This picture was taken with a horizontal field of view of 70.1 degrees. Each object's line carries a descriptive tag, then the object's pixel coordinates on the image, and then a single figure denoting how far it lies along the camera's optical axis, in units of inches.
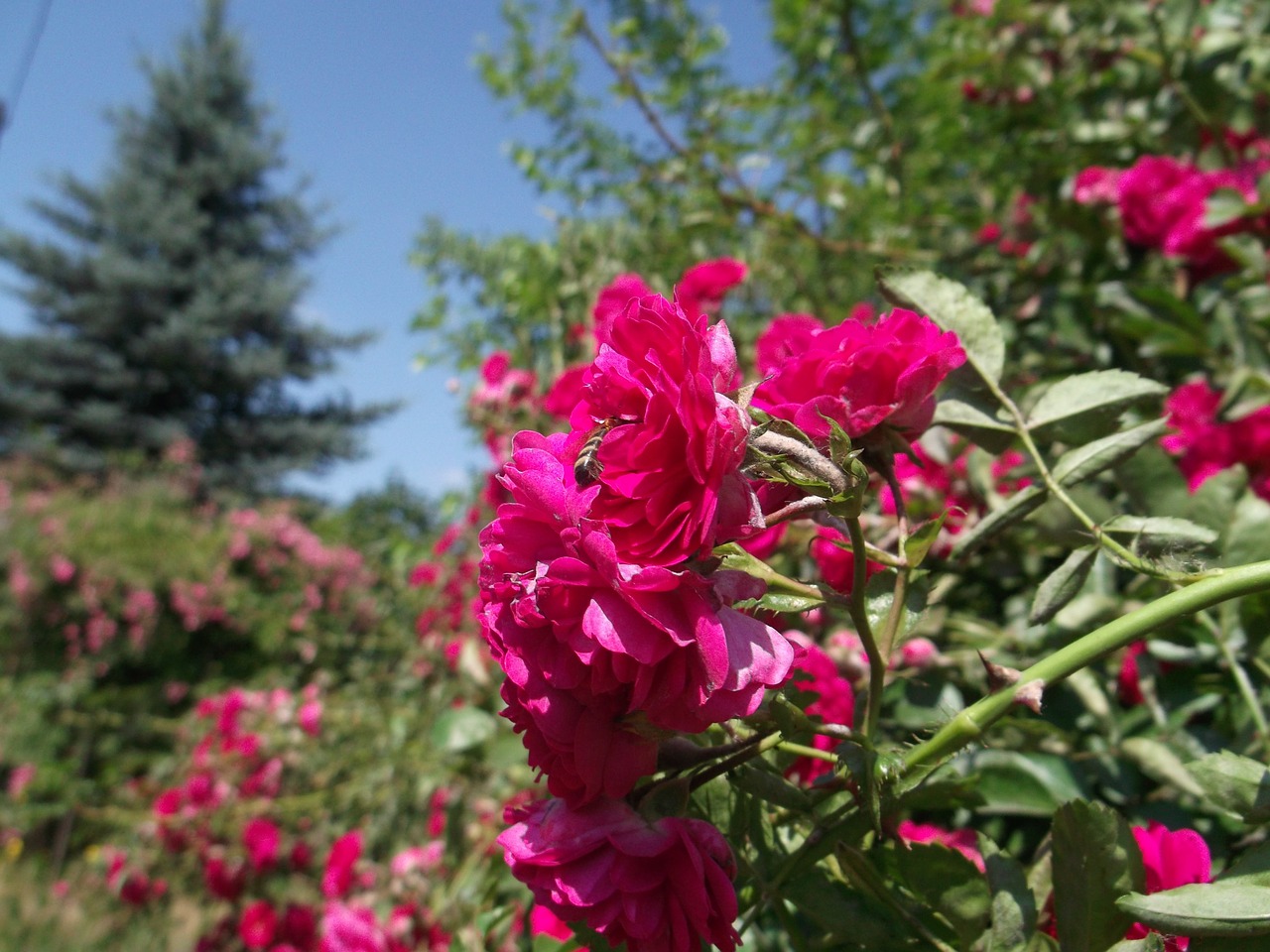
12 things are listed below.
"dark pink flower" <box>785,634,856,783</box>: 9.6
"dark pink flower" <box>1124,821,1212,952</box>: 6.7
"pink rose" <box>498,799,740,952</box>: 5.8
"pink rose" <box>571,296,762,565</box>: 5.3
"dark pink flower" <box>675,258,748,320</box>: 17.8
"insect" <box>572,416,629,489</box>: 5.7
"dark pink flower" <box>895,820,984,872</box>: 10.4
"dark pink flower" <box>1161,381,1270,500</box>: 11.2
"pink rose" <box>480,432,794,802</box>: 5.2
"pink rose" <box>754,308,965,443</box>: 6.6
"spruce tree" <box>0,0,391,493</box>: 367.4
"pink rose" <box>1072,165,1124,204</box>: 17.1
